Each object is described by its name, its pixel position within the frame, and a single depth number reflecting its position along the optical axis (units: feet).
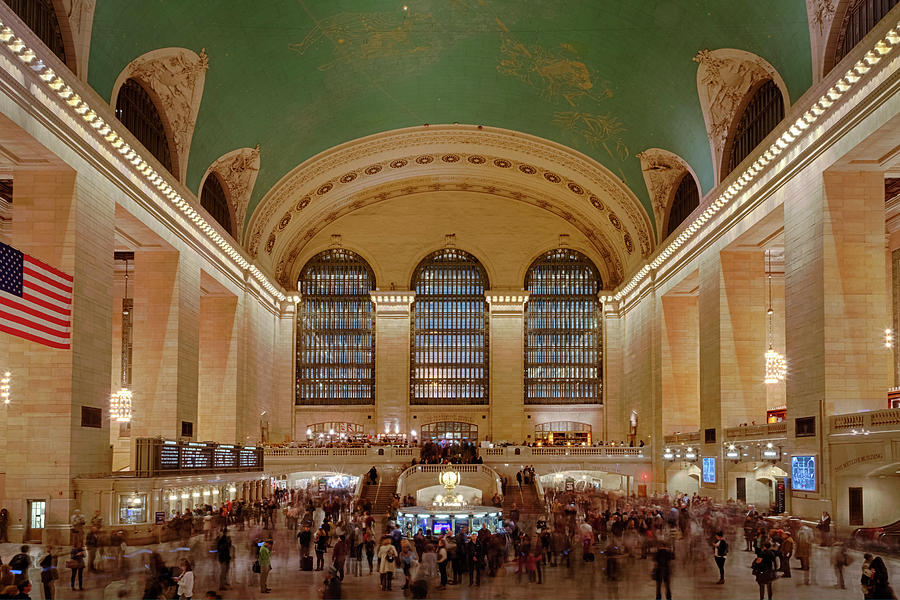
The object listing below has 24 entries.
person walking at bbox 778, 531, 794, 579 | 58.13
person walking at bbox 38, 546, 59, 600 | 44.24
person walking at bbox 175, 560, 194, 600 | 41.73
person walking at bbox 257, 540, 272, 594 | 51.98
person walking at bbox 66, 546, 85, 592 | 51.21
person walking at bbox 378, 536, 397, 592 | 53.98
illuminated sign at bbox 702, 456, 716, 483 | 104.32
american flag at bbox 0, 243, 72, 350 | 57.26
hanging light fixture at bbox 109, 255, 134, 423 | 115.85
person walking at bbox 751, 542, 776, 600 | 47.93
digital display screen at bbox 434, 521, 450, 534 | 78.00
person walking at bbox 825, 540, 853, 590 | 51.70
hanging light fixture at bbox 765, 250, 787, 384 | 101.60
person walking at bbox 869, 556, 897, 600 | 39.81
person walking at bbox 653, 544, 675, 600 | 47.88
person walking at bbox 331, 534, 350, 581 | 54.39
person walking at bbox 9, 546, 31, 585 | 41.67
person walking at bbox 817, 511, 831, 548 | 69.15
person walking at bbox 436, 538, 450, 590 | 55.42
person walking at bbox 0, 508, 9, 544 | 68.33
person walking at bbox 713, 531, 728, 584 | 54.60
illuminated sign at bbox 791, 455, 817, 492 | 76.64
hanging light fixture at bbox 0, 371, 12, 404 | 75.75
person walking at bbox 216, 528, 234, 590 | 54.03
